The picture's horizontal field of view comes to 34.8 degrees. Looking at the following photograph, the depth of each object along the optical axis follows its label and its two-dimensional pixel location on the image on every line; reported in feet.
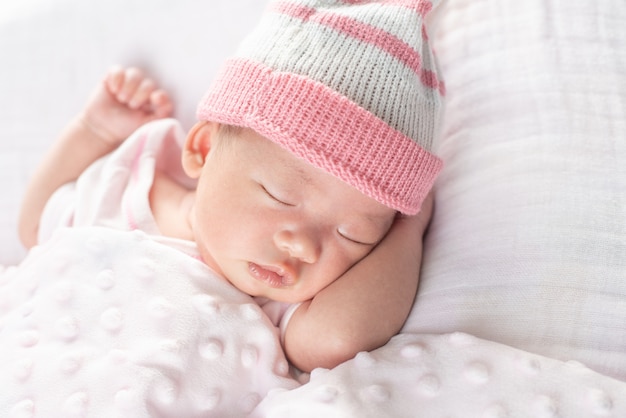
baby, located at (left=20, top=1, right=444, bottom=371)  1.53
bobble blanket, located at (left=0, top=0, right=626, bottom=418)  1.47
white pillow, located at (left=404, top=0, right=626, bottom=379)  1.55
